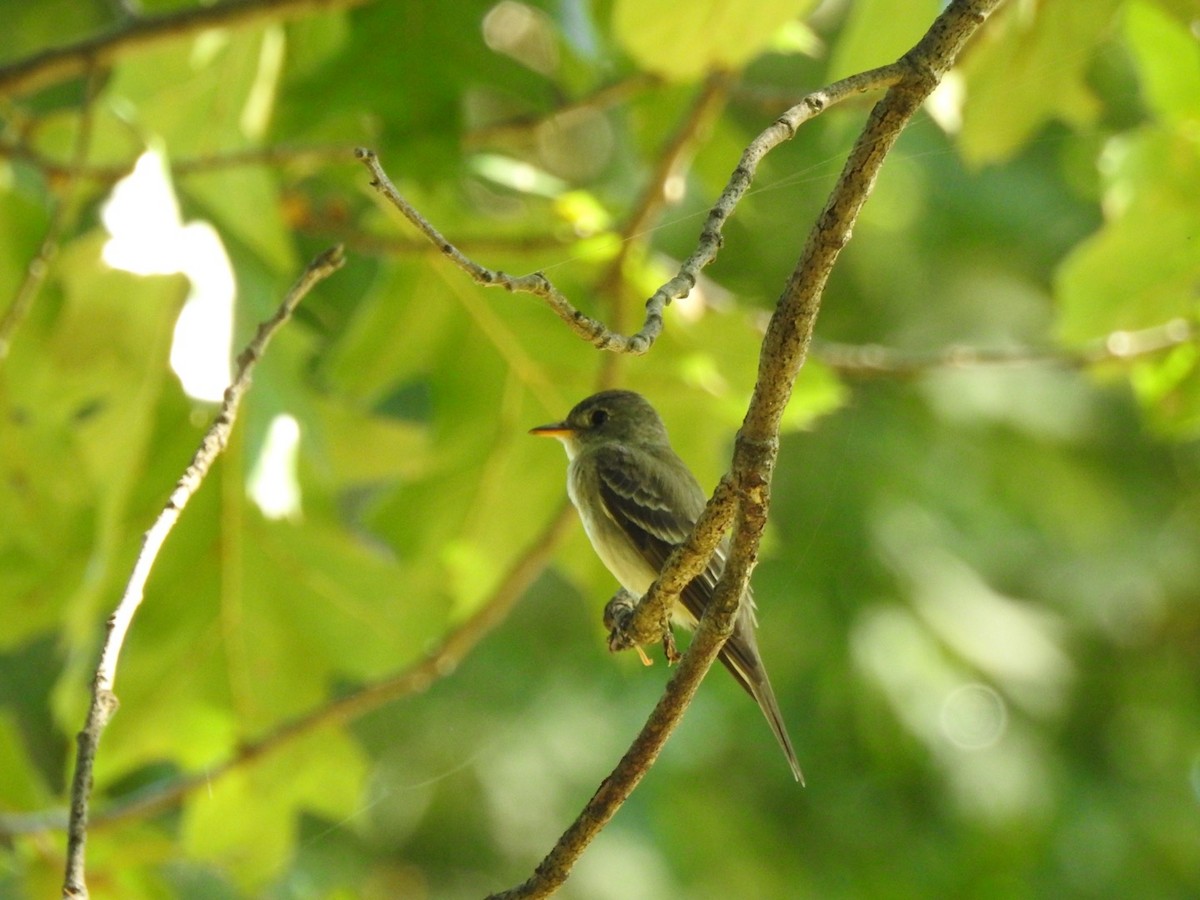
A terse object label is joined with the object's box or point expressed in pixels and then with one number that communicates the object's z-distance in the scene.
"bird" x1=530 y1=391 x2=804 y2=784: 5.21
